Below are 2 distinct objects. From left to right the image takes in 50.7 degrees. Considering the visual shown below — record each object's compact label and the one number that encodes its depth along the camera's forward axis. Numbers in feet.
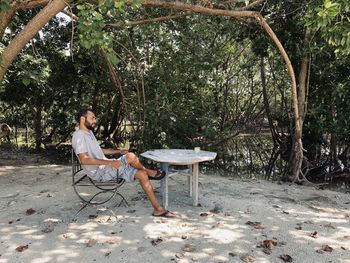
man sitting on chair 13.74
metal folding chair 14.19
